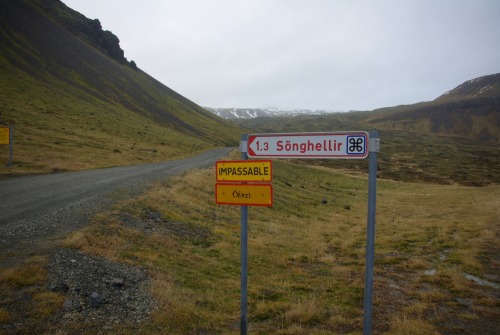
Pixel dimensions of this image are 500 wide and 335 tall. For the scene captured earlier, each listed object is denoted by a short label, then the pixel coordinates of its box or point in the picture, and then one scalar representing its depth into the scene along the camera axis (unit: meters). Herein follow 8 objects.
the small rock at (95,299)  6.20
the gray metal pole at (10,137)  20.75
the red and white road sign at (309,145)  4.80
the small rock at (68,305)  5.86
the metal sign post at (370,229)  4.50
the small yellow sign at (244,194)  5.26
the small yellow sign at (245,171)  5.31
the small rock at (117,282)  7.00
